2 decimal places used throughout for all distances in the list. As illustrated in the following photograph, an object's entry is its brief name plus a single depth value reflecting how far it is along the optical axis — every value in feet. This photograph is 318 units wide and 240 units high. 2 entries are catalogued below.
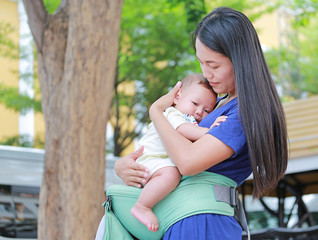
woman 7.29
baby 7.50
